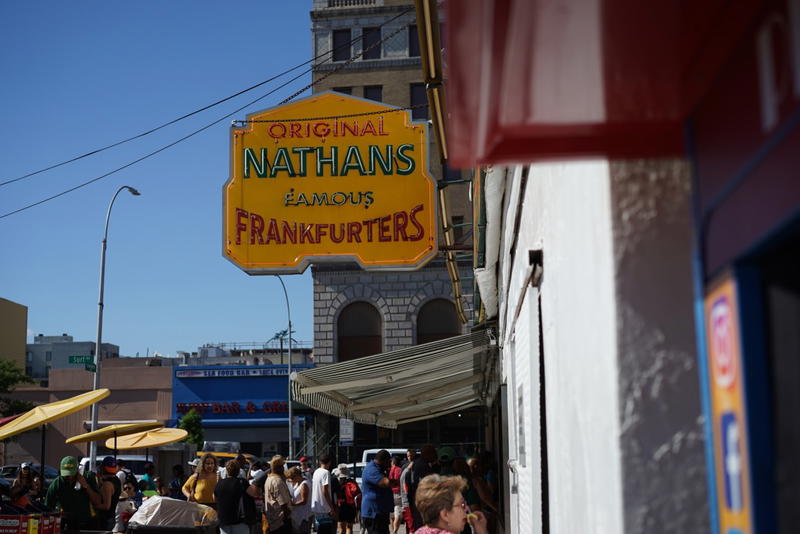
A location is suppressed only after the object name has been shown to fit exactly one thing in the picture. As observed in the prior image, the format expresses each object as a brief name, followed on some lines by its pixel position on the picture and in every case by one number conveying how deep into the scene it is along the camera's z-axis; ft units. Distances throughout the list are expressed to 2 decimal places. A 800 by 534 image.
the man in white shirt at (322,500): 46.60
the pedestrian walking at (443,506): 16.25
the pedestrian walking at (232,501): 40.29
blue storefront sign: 152.15
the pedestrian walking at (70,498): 39.99
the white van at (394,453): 90.47
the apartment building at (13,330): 210.79
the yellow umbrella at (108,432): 57.36
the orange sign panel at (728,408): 5.12
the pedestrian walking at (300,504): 45.85
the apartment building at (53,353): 335.06
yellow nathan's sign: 37.32
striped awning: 34.88
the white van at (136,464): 104.90
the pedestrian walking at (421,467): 40.45
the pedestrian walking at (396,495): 50.70
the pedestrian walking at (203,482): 43.42
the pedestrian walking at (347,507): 50.14
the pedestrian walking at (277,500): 42.50
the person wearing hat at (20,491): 37.42
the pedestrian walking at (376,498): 44.04
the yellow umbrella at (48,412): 43.73
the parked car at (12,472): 114.21
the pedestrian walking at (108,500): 41.96
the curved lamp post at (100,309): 96.99
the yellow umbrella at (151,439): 64.75
